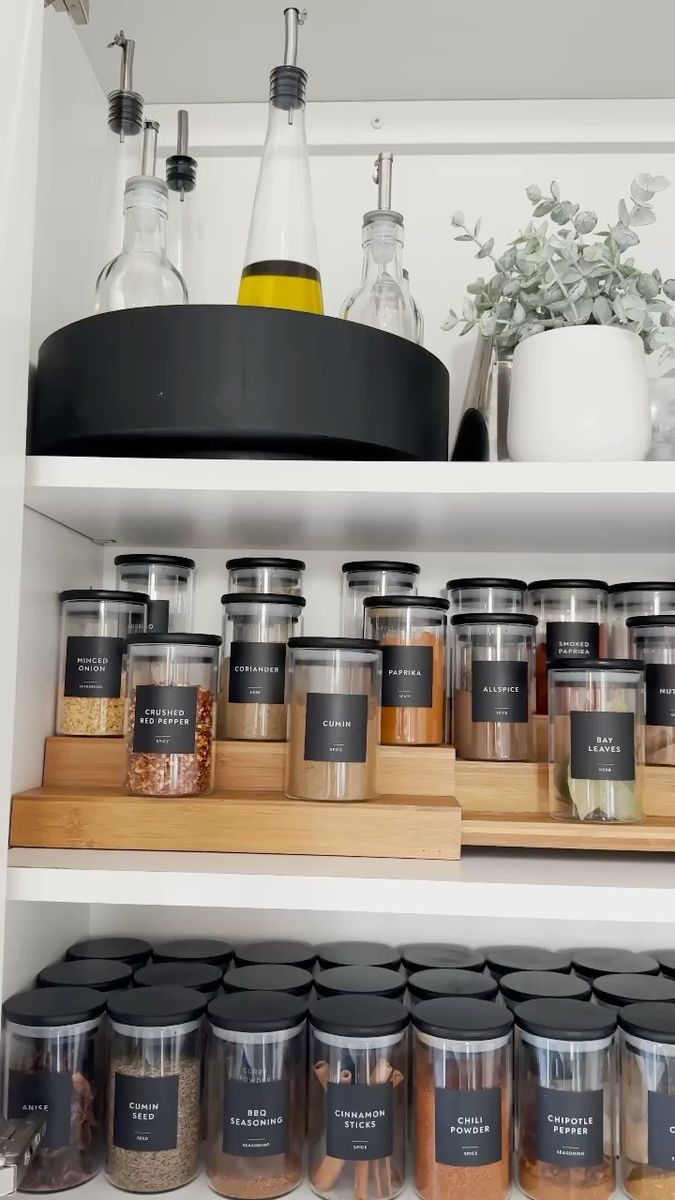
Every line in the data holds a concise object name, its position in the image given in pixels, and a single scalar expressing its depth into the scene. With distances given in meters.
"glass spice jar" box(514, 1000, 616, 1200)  0.79
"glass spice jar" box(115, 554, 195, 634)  1.01
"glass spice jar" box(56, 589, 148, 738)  0.91
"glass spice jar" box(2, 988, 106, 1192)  0.80
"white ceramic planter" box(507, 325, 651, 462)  0.79
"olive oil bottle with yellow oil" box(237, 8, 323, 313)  0.92
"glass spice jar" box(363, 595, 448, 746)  0.88
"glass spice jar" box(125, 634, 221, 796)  0.81
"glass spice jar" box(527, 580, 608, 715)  0.94
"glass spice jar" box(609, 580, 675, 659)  0.95
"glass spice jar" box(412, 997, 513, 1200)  0.78
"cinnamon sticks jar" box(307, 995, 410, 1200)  0.79
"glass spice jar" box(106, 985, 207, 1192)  0.80
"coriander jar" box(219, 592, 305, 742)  0.91
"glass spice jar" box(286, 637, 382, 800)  0.80
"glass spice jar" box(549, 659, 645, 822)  0.80
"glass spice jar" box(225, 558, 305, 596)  0.99
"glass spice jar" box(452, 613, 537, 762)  0.88
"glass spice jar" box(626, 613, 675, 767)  0.88
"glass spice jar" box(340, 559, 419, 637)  0.99
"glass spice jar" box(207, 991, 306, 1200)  0.80
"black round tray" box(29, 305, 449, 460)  0.75
